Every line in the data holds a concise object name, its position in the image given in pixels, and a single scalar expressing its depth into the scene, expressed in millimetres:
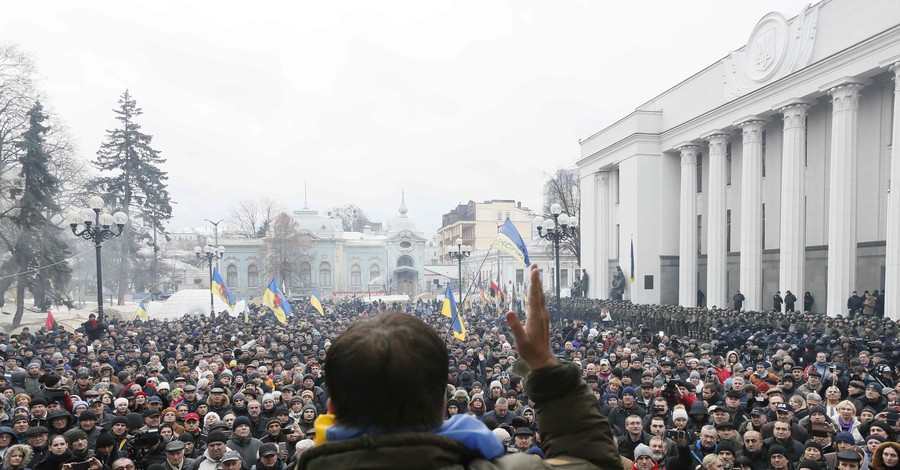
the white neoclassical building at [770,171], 22875
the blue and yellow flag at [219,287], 27984
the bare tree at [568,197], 51625
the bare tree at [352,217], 119375
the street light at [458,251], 31386
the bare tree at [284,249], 69625
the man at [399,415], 1357
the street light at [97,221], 17753
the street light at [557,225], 20756
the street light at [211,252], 31527
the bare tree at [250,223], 85625
